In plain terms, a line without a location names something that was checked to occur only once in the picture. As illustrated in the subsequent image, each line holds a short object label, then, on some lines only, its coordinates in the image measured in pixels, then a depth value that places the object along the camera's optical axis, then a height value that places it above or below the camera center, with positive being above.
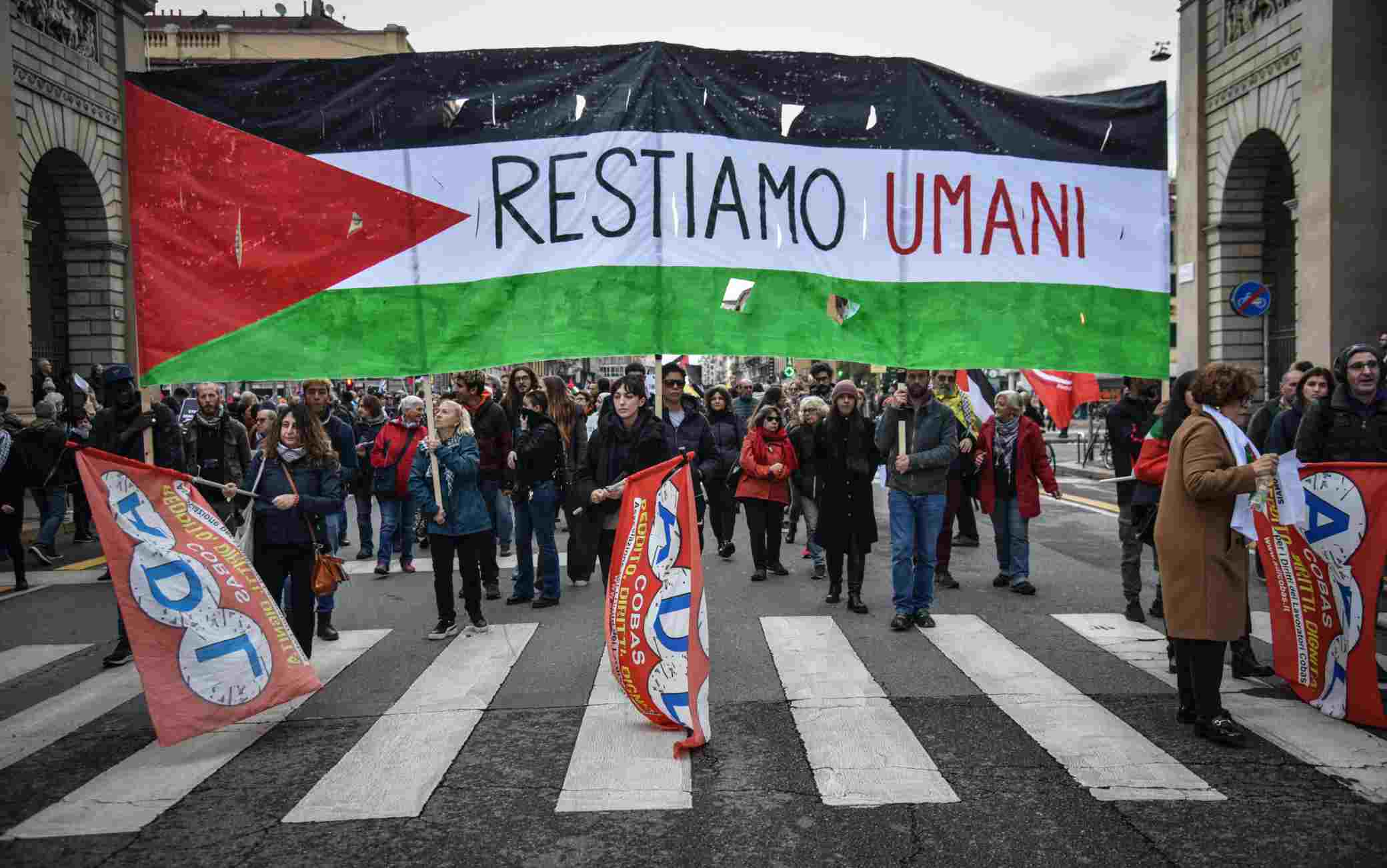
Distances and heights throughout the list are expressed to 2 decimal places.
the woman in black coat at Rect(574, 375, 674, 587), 6.81 -0.30
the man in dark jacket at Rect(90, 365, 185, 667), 7.24 -0.09
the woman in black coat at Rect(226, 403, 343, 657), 6.50 -0.61
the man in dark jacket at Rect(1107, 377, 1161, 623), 8.44 -0.29
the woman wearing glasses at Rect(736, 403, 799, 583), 10.06 -0.82
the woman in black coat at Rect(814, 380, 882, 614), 8.38 -0.71
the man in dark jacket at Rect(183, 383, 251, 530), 8.88 -0.32
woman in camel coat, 4.89 -0.78
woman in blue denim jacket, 7.62 -0.85
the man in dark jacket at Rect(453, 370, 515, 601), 9.11 -0.37
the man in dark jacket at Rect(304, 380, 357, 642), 7.65 -0.26
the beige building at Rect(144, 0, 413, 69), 57.72 +22.59
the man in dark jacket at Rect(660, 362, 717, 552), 8.77 -0.19
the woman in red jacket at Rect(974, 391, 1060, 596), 9.19 -0.78
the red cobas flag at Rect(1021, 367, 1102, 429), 11.59 +0.01
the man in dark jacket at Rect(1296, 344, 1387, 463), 6.45 -0.20
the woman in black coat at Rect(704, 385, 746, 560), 10.70 -0.48
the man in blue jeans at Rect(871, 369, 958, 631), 7.66 -0.79
